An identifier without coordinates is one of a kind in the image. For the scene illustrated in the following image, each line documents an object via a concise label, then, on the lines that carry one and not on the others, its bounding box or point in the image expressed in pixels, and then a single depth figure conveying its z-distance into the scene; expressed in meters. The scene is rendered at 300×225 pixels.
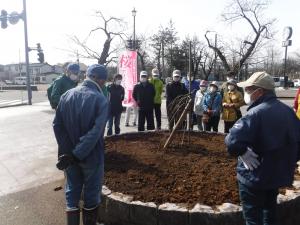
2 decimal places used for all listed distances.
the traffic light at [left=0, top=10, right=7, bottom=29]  11.99
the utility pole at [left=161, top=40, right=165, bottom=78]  25.92
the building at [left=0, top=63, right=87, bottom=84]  58.97
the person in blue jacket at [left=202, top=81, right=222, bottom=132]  5.09
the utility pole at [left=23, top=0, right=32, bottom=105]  13.58
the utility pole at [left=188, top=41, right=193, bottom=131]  3.74
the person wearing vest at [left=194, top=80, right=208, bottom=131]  5.53
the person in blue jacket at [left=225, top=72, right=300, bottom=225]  1.85
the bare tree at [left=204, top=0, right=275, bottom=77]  18.98
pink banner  8.03
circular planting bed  2.39
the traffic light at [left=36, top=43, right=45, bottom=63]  14.68
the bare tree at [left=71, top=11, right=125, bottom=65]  17.22
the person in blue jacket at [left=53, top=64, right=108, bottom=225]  2.18
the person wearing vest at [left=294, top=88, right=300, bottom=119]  4.14
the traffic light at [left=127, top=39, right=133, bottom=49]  12.42
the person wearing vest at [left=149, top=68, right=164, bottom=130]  6.31
